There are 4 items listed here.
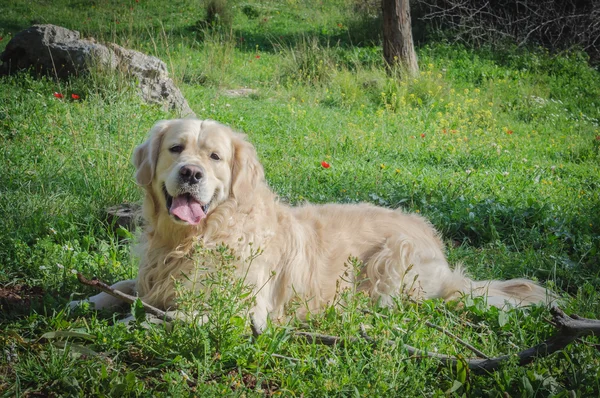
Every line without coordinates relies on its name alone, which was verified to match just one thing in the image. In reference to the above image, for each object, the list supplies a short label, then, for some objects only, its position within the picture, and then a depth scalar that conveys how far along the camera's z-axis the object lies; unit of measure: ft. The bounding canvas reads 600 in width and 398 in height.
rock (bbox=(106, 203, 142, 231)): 15.10
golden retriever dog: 11.41
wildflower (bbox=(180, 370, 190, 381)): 8.38
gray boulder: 26.61
